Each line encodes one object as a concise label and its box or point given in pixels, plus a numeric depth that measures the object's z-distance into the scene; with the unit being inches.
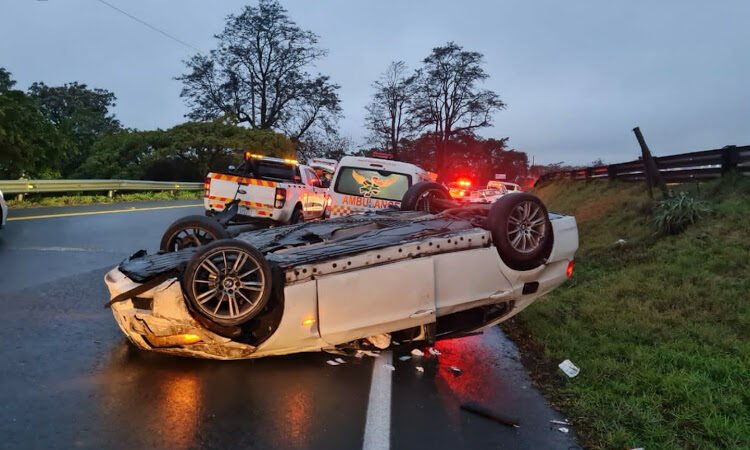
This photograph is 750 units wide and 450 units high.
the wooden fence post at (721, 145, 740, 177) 410.6
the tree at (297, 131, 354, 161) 1793.8
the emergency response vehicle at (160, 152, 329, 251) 451.5
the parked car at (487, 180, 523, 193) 1277.1
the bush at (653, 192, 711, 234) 354.3
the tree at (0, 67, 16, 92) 1570.6
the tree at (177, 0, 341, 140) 1673.2
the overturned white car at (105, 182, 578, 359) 156.1
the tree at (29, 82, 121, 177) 1727.4
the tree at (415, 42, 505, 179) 2012.8
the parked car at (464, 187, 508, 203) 896.6
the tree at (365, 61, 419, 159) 2117.4
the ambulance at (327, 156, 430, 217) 385.1
